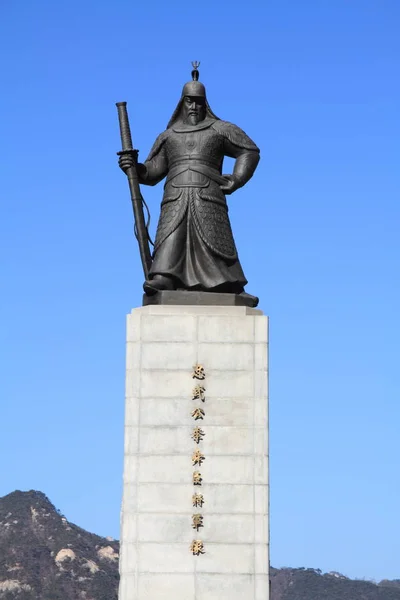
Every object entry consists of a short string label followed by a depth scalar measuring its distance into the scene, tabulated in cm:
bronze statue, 1271
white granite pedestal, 1180
